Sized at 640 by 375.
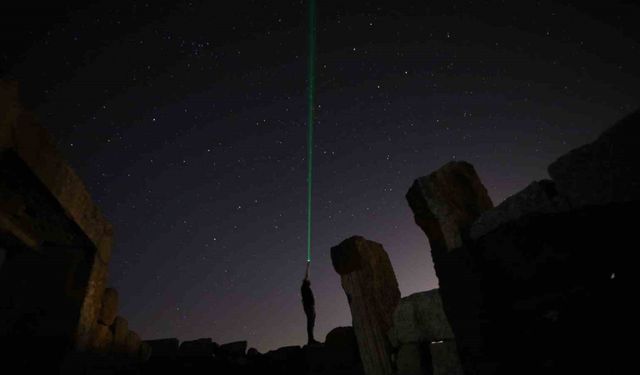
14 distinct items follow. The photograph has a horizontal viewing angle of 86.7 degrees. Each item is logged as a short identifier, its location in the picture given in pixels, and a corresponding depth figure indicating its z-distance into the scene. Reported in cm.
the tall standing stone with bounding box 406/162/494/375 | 216
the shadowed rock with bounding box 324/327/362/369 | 453
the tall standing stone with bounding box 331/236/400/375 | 377
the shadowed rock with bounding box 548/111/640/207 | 162
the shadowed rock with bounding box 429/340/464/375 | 274
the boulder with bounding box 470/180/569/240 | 192
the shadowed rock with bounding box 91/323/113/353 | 484
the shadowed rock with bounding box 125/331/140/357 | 573
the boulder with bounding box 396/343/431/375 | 310
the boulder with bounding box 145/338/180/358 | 607
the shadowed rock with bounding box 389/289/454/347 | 304
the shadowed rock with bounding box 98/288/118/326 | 523
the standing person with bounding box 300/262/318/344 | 617
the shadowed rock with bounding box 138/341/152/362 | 620
